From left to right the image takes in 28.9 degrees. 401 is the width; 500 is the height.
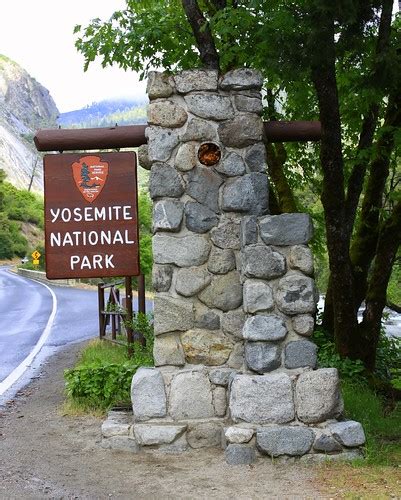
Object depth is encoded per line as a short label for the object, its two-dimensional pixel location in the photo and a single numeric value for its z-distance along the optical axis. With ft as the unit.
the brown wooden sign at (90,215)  22.43
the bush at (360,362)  29.04
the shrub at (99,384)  27.40
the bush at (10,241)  231.50
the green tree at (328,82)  22.61
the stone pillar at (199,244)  21.20
